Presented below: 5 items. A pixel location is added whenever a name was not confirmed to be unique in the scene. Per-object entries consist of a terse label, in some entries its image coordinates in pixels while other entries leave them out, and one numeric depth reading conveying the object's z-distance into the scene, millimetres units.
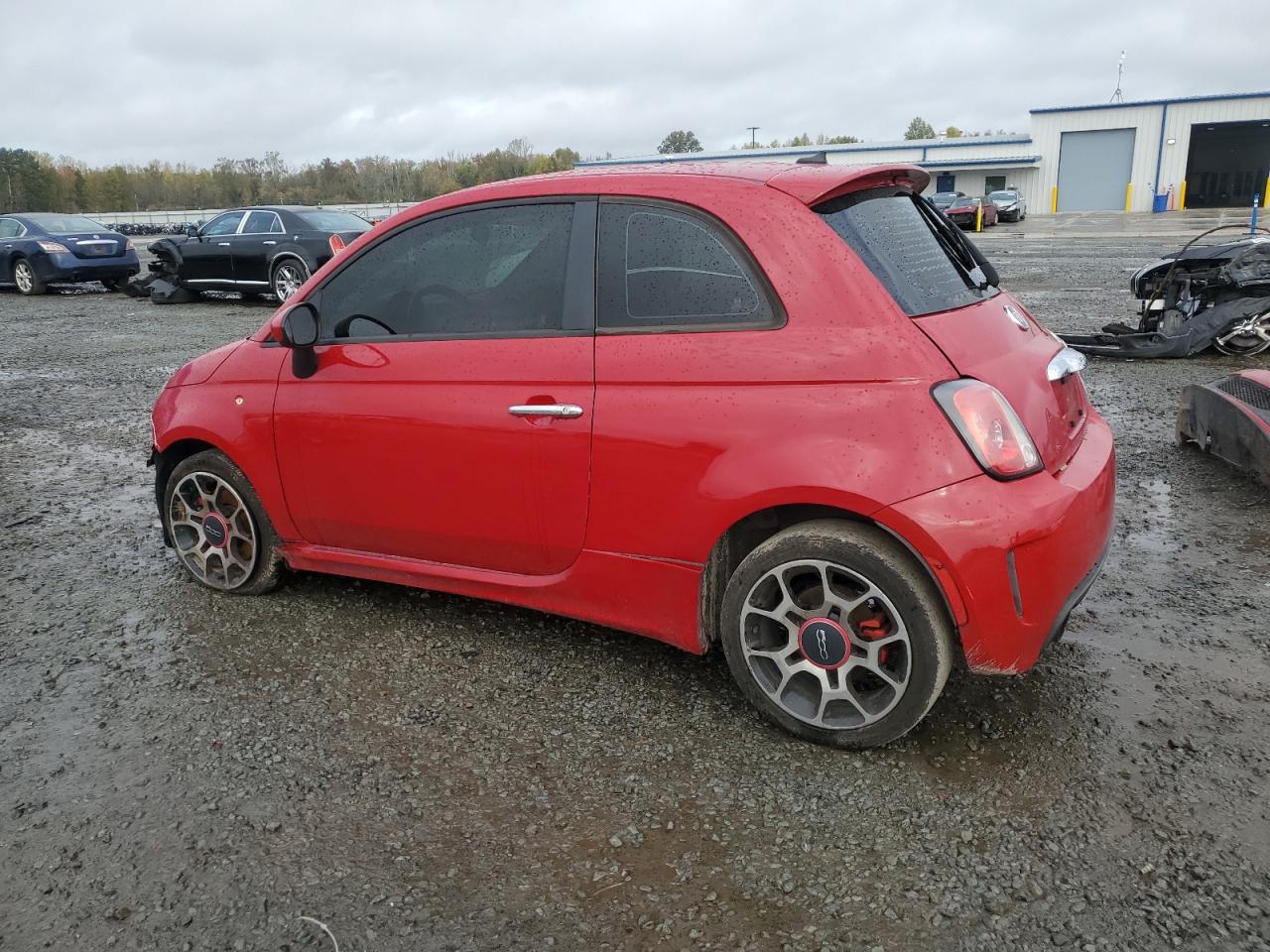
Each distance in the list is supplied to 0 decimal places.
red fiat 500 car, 2697
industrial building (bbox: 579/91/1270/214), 47594
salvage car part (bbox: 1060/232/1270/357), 8383
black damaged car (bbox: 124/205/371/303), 14969
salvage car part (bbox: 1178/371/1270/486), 5074
